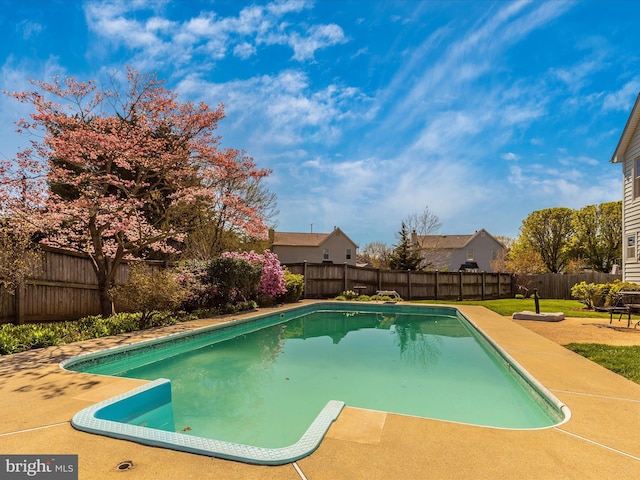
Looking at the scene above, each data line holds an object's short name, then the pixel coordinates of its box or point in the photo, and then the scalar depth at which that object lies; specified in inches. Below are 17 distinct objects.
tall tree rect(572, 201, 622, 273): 1081.4
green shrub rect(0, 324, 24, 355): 232.8
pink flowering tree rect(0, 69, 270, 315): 334.6
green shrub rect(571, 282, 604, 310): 522.3
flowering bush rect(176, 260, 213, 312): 428.1
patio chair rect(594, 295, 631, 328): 350.3
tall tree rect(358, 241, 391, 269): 1633.9
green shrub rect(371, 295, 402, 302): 703.0
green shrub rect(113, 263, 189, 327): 340.8
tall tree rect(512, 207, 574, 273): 1167.6
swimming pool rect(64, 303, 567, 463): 140.8
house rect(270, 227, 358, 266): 1353.3
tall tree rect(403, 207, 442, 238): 1090.1
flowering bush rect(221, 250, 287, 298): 567.8
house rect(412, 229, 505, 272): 1469.0
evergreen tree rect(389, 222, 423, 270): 927.0
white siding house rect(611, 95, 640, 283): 521.0
